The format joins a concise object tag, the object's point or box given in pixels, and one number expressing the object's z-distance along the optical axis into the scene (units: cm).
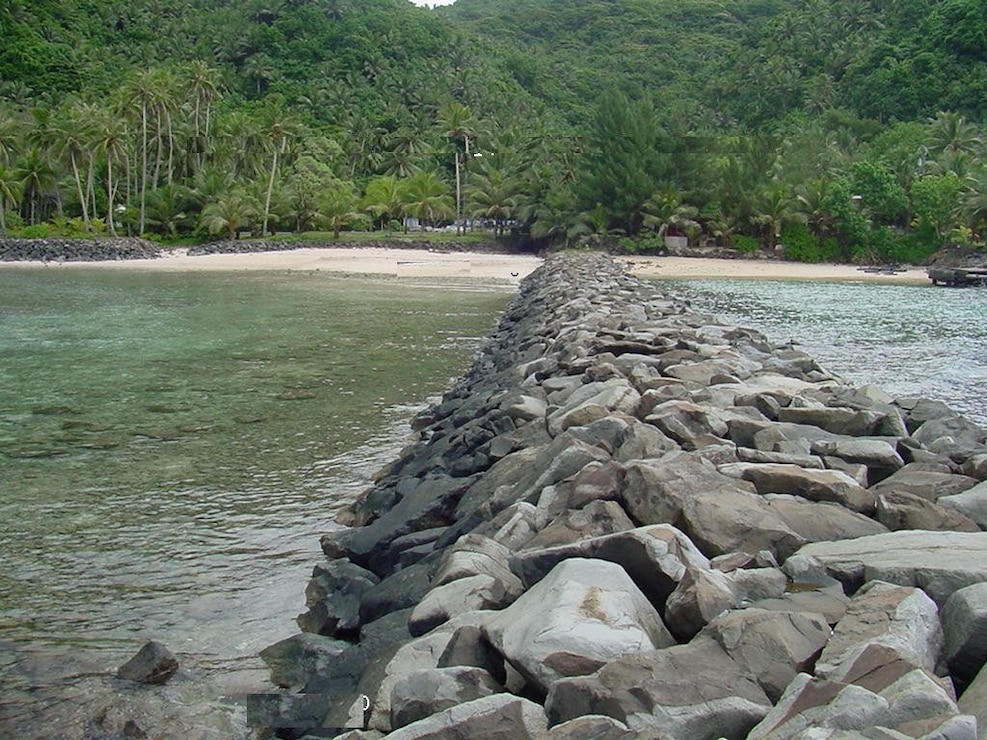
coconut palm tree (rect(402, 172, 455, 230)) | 6888
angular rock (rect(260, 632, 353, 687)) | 446
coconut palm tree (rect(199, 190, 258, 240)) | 6022
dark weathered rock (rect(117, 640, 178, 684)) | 445
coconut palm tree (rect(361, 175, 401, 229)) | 6950
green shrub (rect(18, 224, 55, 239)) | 5709
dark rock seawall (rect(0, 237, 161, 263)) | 5088
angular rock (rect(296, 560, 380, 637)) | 496
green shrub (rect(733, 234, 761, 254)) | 5309
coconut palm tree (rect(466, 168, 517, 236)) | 6275
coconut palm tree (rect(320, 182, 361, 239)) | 6500
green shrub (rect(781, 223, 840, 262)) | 5122
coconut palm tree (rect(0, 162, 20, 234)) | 5819
